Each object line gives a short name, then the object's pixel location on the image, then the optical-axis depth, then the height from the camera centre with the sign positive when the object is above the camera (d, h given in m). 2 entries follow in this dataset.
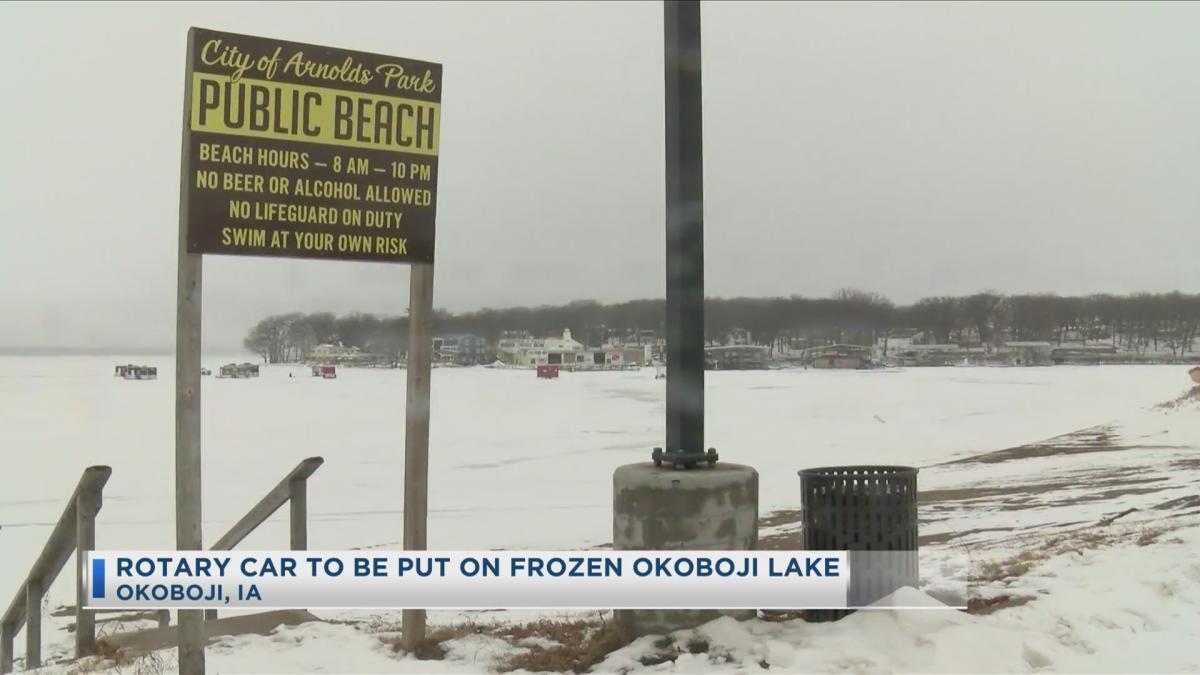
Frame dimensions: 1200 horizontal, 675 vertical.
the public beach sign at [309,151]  4.75 +1.13
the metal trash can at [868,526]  4.99 -0.98
